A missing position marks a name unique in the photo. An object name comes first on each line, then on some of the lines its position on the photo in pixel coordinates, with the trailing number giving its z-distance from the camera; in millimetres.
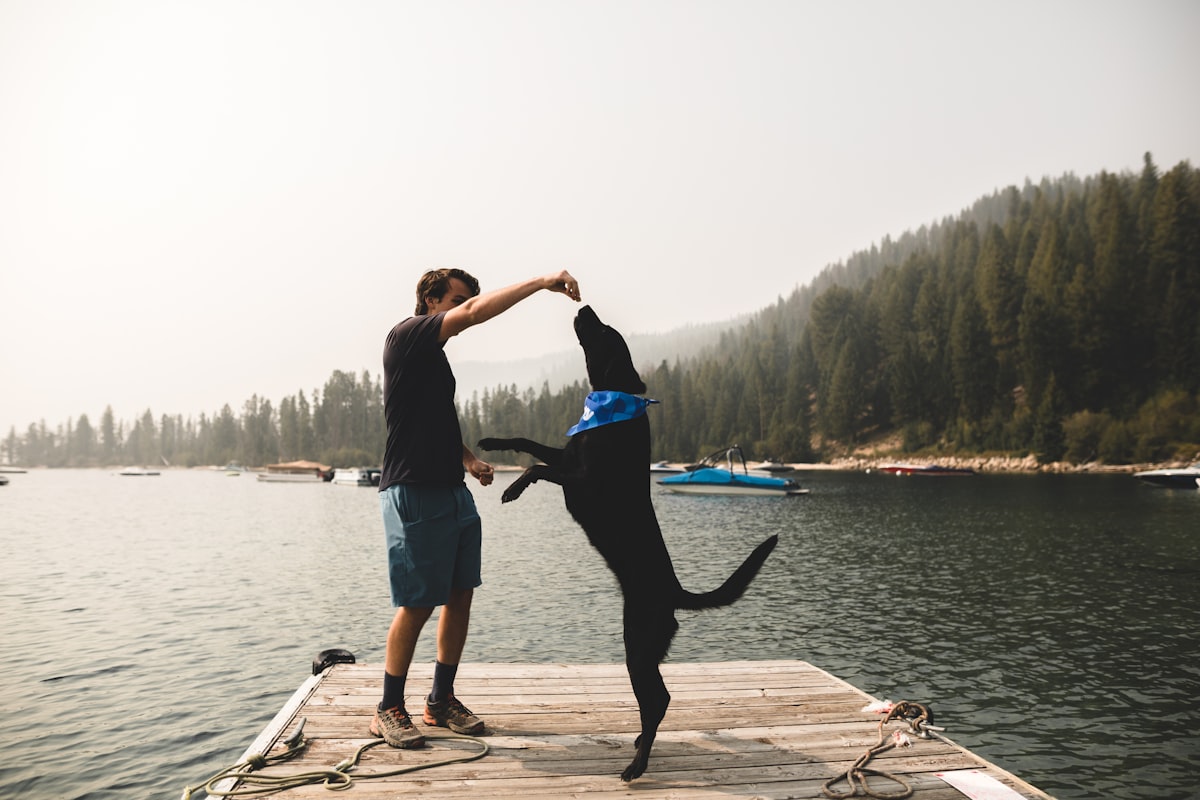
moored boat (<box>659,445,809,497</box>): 46500
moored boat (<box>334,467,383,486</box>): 78438
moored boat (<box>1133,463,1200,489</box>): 45719
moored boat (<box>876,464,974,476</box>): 73750
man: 3766
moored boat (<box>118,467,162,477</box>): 144125
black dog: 3553
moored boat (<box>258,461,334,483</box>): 97500
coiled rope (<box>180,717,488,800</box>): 3201
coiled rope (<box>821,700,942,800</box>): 3242
